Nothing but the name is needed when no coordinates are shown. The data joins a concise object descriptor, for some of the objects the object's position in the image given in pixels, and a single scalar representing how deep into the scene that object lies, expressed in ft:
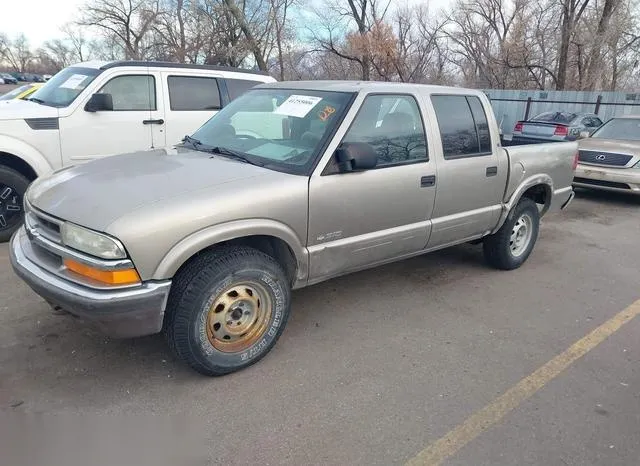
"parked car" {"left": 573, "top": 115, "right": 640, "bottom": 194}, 28.22
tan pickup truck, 8.71
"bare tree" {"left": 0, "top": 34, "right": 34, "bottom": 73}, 303.83
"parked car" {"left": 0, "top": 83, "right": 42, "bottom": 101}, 22.05
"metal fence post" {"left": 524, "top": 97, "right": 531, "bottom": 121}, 70.02
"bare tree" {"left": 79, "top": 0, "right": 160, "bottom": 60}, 121.70
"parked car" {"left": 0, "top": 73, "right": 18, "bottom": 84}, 208.54
